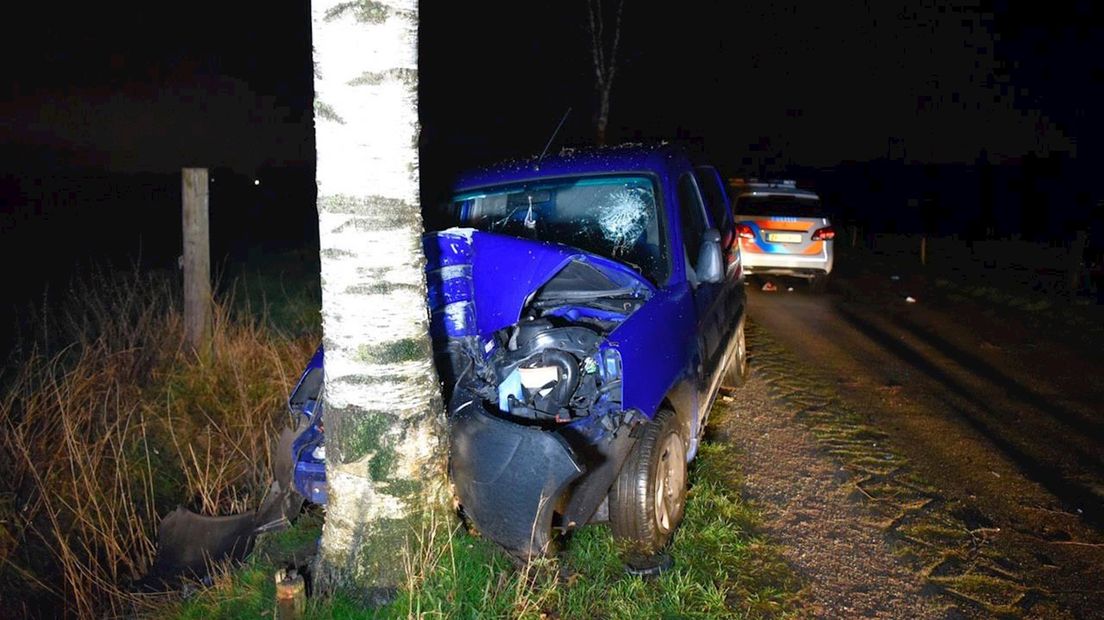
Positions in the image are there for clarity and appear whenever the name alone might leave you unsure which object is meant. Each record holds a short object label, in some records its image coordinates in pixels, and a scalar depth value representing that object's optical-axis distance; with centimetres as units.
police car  1195
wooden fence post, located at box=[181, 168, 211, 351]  656
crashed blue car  346
